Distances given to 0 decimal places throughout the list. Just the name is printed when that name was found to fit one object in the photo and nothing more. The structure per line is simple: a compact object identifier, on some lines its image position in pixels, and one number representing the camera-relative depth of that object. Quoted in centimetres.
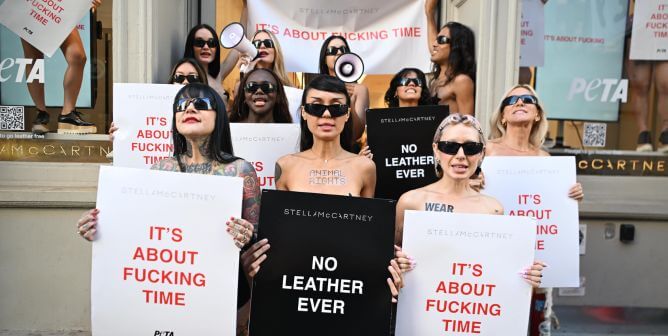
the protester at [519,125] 359
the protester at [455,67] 464
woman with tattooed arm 257
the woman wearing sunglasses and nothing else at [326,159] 296
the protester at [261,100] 375
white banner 554
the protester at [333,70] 445
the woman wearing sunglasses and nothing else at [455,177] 262
